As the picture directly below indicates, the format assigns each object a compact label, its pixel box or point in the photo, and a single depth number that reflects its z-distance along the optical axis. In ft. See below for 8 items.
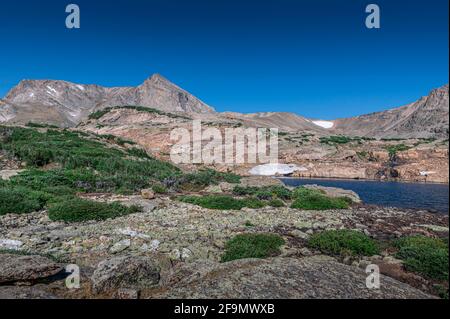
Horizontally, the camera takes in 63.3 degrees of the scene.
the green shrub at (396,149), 191.41
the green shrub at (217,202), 53.21
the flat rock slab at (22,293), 16.46
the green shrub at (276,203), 58.49
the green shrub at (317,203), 56.44
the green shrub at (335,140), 248.52
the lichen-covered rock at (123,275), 18.80
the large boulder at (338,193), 73.07
